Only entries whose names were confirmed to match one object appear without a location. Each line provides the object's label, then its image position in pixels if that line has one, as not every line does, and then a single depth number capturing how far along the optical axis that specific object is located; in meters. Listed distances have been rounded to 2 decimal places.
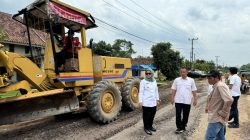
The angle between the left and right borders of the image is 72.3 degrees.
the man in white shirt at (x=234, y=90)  4.64
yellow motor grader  3.99
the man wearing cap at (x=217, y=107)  2.75
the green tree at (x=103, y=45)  27.66
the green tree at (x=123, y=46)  40.79
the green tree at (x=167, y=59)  22.86
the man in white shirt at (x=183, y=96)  4.26
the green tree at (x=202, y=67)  48.78
